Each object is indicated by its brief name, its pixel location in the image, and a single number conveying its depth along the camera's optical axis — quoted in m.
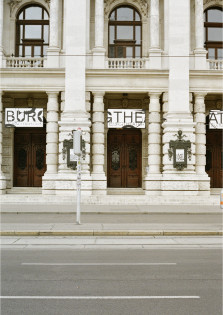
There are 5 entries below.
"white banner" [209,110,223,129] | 27.66
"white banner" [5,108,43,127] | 27.34
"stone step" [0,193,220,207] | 24.44
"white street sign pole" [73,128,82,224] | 16.08
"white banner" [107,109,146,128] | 27.12
